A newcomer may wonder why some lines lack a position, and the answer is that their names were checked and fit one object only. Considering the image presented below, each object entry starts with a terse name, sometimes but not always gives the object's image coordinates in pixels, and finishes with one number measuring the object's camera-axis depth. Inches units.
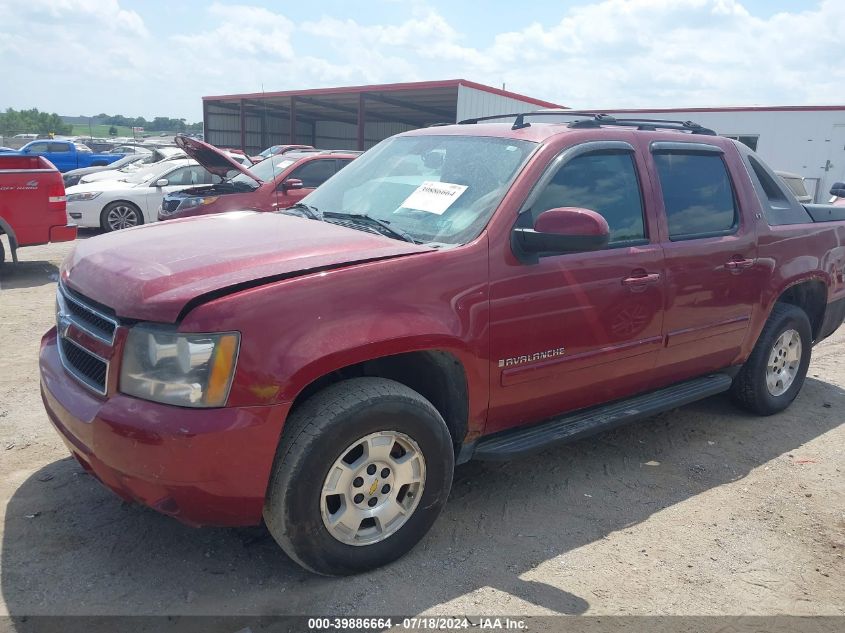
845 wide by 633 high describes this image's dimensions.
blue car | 938.7
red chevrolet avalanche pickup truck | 99.6
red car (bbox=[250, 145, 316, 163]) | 686.6
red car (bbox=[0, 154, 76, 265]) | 332.8
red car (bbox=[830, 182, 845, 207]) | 354.8
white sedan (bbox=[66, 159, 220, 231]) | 478.3
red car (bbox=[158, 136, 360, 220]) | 365.1
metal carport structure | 888.9
